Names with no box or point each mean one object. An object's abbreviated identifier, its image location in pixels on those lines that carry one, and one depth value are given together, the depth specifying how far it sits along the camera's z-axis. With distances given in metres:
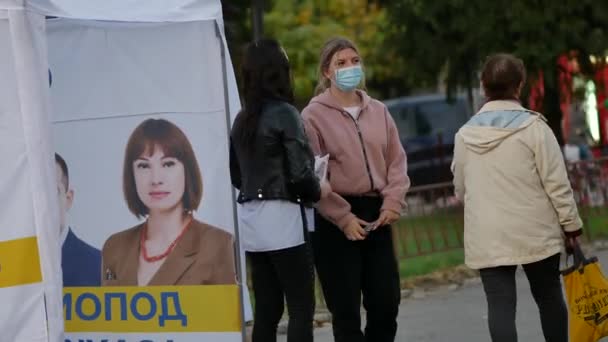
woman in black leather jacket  12.21
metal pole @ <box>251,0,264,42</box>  24.46
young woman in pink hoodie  12.91
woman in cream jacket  12.30
